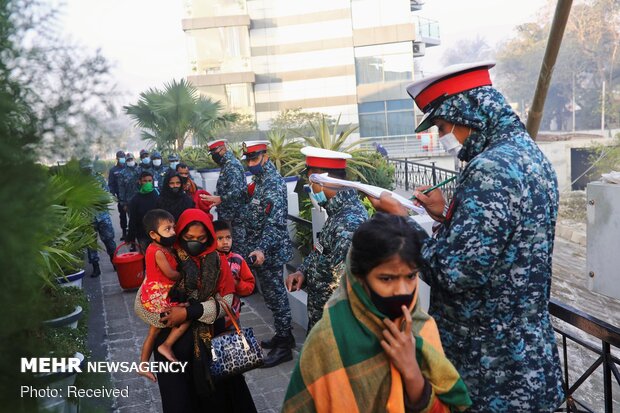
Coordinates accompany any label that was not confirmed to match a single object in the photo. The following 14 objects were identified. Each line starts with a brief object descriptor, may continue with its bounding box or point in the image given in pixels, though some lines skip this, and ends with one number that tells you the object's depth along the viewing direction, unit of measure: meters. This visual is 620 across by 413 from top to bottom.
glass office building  39.25
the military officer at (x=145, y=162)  11.60
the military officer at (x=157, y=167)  11.55
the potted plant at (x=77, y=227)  4.59
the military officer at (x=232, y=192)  6.78
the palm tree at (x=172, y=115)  18.98
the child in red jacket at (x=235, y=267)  3.46
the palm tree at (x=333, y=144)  9.99
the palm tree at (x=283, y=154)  10.20
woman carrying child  2.99
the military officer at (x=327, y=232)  3.06
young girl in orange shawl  1.69
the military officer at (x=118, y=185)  11.58
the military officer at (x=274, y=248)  5.19
